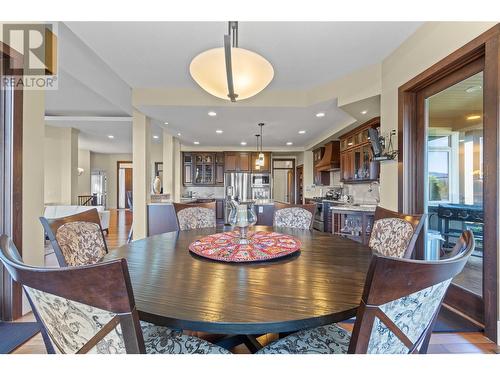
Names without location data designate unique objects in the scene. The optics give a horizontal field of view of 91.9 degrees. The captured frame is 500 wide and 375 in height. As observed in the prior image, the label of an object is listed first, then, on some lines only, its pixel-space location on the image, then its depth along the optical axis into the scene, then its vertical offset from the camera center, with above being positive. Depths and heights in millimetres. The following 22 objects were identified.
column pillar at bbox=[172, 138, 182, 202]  6121 +427
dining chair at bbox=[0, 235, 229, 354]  512 -276
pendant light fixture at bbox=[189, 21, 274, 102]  1413 +712
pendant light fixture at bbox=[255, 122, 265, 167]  5898 +639
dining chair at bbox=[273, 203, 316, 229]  2539 -323
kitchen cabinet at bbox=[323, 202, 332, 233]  4886 -649
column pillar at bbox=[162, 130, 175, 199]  5738 +600
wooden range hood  5832 +721
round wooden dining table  724 -393
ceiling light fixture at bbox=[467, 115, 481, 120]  2015 +590
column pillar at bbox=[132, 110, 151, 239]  4039 +196
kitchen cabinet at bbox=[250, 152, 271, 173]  7703 +738
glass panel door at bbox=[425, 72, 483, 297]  1974 +136
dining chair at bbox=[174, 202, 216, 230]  2516 -319
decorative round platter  1280 -370
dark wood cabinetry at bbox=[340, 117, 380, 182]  4195 +596
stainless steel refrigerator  7625 +25
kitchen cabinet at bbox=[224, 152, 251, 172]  7672 +785
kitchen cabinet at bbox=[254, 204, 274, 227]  5285 -600
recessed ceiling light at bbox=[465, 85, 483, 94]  1923 +801
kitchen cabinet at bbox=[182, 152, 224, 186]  7699 +564
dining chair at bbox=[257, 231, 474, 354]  552 -293
